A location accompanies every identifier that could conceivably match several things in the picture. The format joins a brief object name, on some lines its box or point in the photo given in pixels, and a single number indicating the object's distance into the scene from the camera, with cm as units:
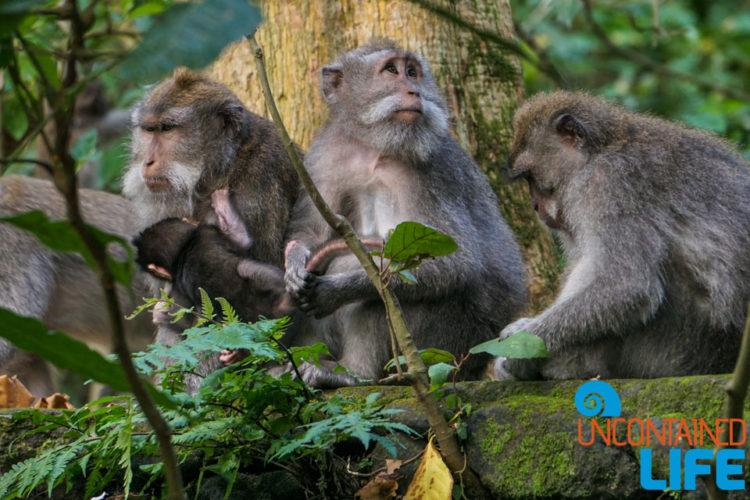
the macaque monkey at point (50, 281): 1454
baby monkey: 1045
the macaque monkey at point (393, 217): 998
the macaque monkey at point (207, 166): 1129
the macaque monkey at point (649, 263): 859
